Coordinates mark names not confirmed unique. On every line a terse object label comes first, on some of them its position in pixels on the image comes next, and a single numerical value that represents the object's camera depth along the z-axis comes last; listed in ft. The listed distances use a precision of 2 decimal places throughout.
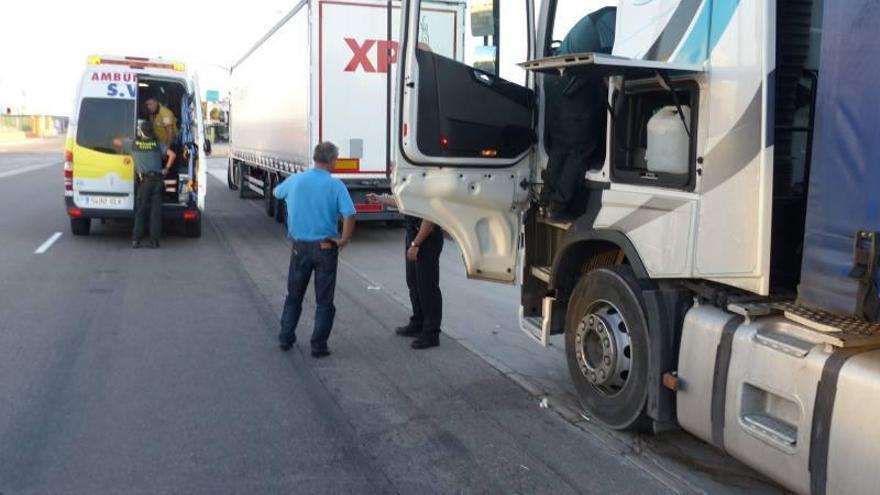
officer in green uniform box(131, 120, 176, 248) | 39.52
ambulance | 40.47
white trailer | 41.57
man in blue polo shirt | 20.59
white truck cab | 10.43
